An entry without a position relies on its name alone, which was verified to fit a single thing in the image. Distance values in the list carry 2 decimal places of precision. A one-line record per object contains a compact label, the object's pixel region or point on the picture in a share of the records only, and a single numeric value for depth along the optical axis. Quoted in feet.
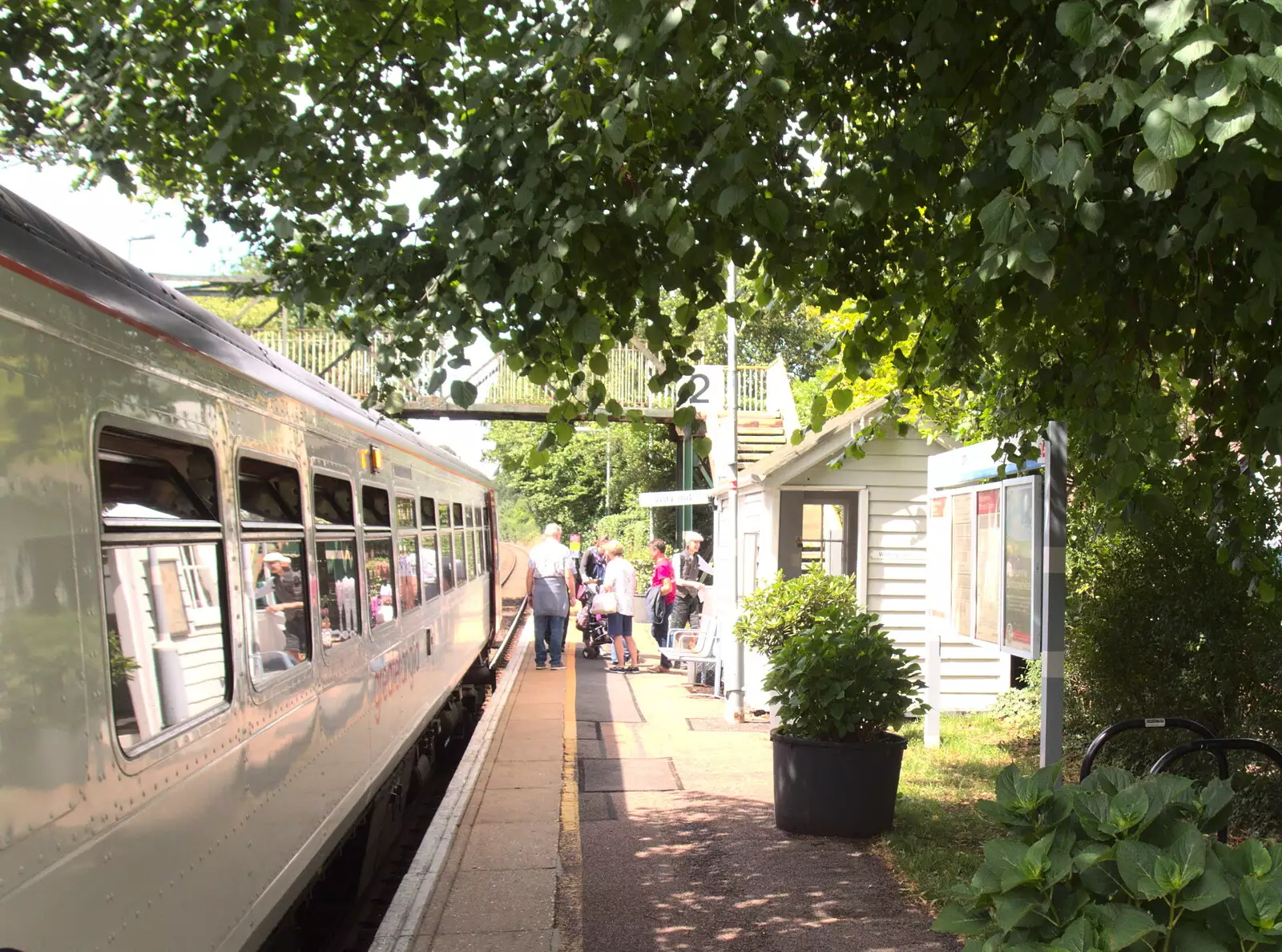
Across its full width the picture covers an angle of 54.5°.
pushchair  56.59
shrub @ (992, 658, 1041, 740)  32.50
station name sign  49.52
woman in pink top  55.98
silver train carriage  8.51
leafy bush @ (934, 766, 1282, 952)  7.95
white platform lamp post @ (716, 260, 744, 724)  38.40
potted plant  22.58
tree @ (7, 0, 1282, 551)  10.12
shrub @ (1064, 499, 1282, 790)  23.53
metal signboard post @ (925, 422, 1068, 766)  18.58
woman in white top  51.26
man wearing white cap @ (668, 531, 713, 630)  53.36
